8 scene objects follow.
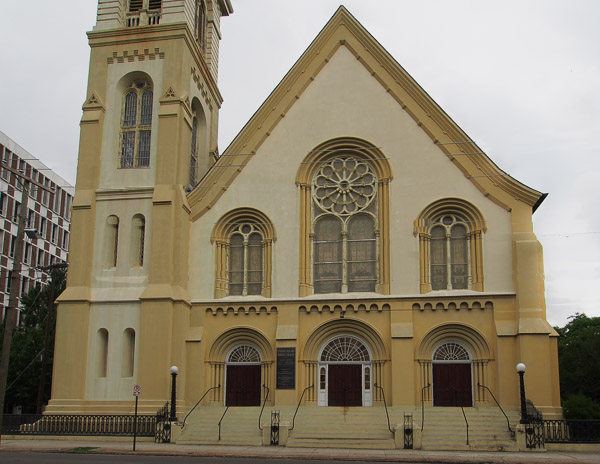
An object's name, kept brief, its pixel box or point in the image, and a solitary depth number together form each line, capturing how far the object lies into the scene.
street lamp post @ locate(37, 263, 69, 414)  35.74
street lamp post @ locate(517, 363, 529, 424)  25.20
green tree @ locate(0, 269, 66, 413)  40.59
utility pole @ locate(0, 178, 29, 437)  23.78
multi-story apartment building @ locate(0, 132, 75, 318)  64.56
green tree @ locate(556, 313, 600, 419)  29.17
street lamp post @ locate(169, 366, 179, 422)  27.41
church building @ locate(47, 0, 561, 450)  29.39
